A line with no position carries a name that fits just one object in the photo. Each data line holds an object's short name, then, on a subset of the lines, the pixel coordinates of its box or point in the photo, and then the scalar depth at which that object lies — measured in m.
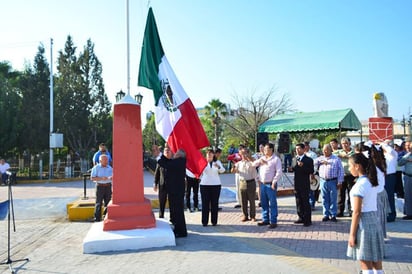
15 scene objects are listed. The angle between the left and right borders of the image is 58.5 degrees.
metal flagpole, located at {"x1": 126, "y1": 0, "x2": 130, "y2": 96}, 7.25
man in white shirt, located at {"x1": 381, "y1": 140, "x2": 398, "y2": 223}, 8.05
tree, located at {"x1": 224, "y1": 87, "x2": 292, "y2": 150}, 33.88
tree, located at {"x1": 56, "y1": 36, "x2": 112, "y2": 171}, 28.81
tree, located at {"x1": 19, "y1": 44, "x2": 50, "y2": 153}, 26.02
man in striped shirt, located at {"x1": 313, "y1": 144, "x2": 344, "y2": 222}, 8.21
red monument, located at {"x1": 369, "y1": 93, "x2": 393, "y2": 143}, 13.69
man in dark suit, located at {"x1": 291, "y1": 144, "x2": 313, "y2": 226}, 7.92
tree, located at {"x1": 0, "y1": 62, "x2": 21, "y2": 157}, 24.05
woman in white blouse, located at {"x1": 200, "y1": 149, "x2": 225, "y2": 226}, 8.17
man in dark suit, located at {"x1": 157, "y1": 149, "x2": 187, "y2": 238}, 7.16
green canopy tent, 13.65
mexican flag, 7.54
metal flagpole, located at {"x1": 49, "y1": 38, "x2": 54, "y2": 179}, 23.64
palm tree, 40.87
